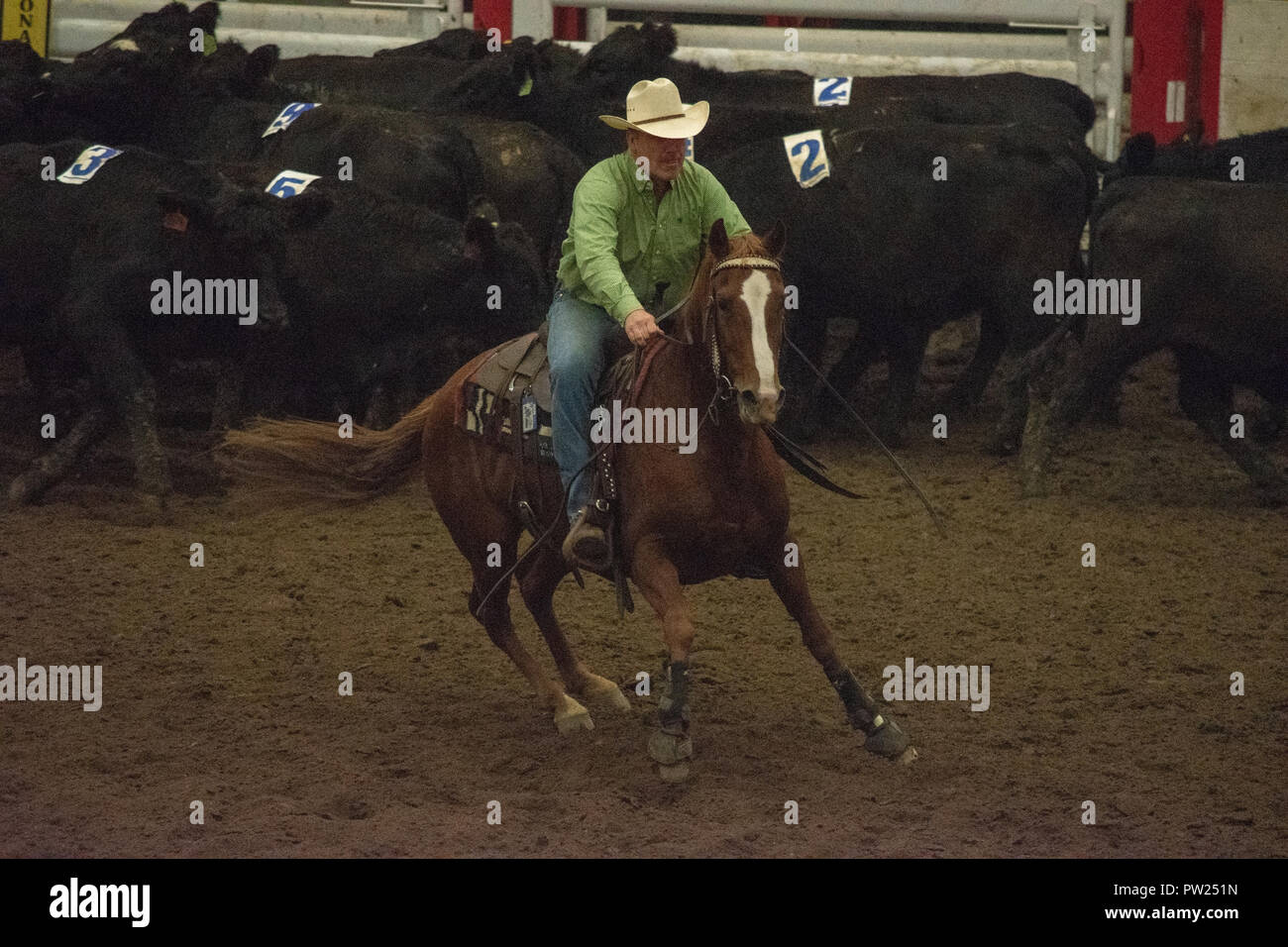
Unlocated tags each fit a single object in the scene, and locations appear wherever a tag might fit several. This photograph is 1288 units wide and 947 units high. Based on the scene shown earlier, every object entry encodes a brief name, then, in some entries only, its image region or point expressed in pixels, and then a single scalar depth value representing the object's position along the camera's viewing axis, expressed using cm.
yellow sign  2184
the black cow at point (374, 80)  2087
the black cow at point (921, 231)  1792
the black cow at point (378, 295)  1714
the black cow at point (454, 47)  2148
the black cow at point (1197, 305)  1594
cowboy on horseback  980
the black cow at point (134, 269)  1586
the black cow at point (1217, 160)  1847
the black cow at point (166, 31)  1952
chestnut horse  896
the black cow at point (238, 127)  1861
